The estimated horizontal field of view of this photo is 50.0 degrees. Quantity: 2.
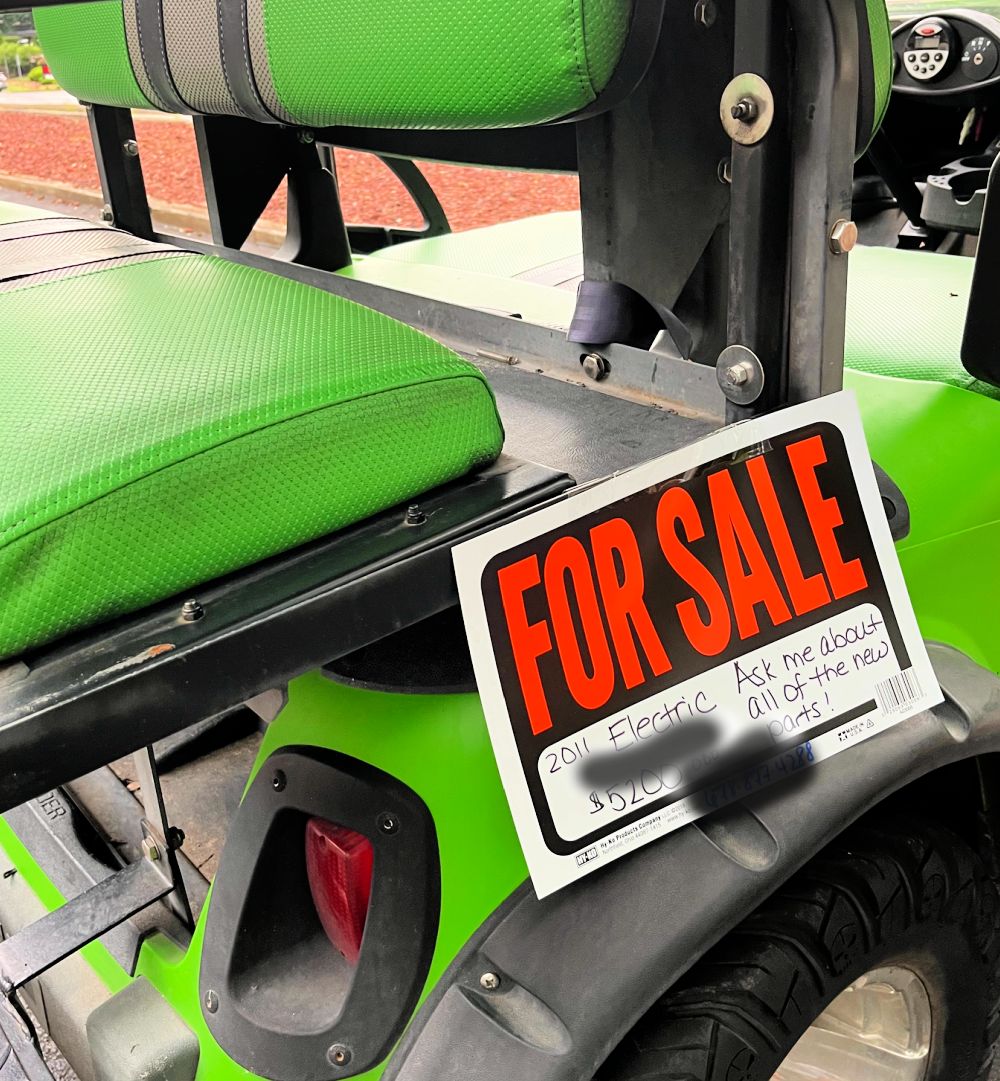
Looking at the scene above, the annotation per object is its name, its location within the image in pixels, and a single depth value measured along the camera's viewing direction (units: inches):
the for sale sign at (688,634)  30.5
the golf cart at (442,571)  27.6
